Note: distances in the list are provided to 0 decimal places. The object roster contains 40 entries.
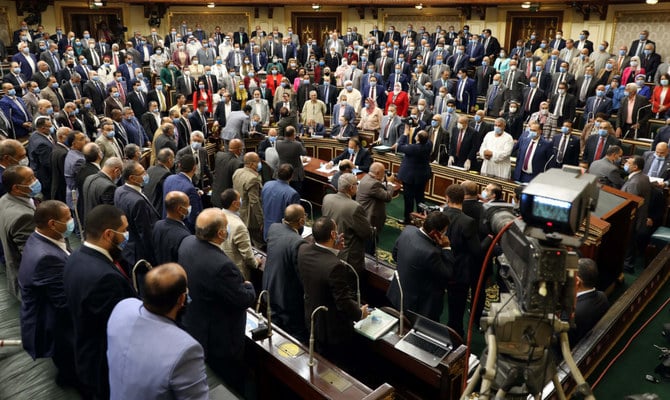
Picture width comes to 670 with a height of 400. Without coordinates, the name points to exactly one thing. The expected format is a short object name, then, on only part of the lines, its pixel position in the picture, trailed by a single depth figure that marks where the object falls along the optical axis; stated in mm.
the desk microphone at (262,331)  3746
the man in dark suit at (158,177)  5871
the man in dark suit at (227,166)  6707
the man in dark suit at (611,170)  6824
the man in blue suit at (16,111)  8555
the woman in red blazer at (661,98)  9984
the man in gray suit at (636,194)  6496
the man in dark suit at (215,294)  3430
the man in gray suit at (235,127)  9641
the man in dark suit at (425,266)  4070
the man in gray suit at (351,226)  4957
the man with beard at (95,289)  2902
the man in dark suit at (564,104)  10023
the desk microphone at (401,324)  3807
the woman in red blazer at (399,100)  10969
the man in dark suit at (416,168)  7363
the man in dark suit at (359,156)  8039
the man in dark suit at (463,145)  8555
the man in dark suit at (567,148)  8117
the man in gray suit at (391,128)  9461
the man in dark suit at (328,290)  3646
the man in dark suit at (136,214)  4734
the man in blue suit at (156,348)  2166
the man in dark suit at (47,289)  3254
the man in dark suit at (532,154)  7797
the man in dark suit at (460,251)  4702
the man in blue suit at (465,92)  11781
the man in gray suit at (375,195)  6012
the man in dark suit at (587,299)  4500
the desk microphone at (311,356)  3388
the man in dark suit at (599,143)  8094
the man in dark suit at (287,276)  4090
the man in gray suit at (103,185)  5109
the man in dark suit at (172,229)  4051
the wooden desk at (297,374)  3229
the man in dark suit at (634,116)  9602
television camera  1941
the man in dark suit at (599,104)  9828
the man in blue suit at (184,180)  5375
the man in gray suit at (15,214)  3916
